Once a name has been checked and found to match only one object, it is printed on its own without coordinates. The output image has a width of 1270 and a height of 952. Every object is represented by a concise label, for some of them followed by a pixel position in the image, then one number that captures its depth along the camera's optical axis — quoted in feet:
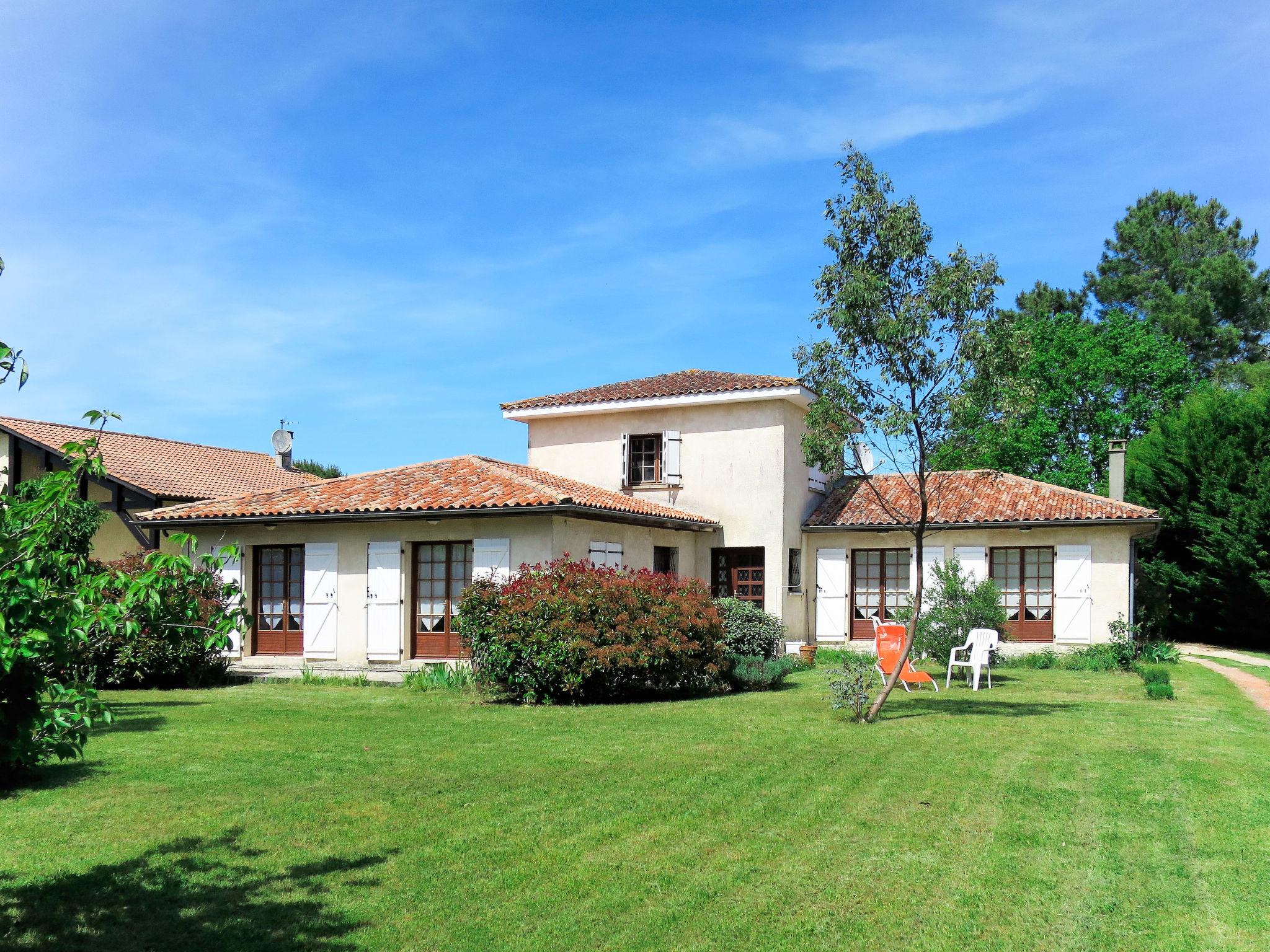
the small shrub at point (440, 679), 49.26
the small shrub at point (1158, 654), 64.03
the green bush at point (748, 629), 52.60
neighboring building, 71.20
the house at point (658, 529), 56.24
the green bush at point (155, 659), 49.57
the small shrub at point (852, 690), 37.19
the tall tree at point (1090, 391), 111.96
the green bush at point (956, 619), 54.54
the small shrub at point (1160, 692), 44.80
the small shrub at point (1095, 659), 60.70
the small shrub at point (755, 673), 48.52
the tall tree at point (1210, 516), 80.64
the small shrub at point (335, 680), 51.65
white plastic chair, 48.55
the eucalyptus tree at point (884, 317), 36.22
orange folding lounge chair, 47.78
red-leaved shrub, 42.50
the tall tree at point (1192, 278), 121.39
